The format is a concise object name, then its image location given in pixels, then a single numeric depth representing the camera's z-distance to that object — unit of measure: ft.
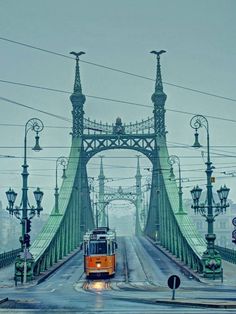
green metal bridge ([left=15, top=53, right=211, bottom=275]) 148.43
